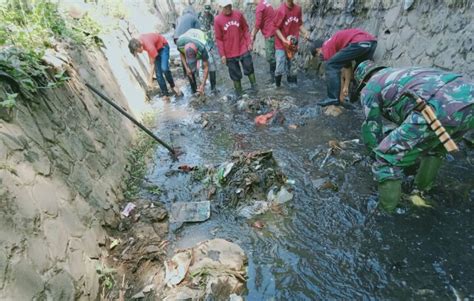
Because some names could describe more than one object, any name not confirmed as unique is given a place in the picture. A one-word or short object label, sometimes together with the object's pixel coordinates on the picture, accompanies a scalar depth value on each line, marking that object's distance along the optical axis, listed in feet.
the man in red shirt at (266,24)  25.95
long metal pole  14.21
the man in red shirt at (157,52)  24.35
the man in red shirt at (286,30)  23.81
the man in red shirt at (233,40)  23.89
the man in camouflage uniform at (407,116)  8.71
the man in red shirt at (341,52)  18.35
